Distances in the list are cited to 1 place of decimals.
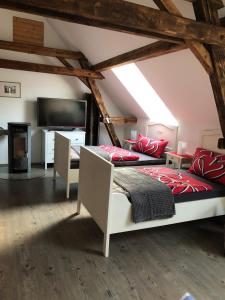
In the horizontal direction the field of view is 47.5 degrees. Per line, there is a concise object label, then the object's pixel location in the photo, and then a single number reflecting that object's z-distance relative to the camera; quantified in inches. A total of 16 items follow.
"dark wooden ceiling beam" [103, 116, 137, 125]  222.9
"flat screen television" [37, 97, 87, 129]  209.6
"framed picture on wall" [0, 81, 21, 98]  201.0
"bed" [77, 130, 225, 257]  92.6
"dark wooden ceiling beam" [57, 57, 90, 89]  211.3
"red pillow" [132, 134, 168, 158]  182.9
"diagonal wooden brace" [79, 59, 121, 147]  211.5
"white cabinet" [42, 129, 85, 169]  206.4
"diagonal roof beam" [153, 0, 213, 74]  87.2
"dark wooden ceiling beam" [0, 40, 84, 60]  184.2
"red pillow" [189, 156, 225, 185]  123.8
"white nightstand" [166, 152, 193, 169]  157.9
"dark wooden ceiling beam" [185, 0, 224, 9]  91.7
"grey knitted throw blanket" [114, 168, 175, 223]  96.0
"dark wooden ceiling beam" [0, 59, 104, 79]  186.9
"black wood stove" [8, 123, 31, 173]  189.0
